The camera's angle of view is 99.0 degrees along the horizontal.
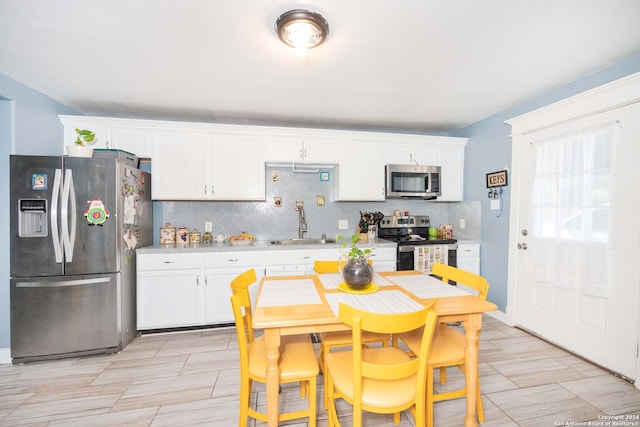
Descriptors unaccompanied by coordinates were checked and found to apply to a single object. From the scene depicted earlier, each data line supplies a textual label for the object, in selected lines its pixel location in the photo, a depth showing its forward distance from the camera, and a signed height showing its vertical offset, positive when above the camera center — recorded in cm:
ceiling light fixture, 152 +107
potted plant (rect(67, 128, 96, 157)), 237 +51
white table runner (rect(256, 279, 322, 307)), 152 -51
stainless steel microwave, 347 +38
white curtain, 216 +3
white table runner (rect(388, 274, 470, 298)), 169 -51
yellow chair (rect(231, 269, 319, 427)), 143 -84
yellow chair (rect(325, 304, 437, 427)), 115 -73
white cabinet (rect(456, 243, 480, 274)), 342 -57
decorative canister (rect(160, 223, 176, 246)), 316 -30
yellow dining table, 132 -51
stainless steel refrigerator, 224 -40
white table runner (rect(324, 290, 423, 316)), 142 -51
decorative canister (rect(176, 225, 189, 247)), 318 -32
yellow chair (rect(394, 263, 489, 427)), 153 -82
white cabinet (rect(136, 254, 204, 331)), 276 -83
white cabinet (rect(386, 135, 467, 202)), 356 +73
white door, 202 -35
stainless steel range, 326 -49
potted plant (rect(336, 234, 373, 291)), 170 -38
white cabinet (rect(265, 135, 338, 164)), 326 +74
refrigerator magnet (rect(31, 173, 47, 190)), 224 +23
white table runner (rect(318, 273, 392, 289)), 185 -50
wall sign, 305 +38
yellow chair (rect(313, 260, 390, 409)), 173 -84
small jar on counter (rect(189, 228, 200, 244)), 326 -34
